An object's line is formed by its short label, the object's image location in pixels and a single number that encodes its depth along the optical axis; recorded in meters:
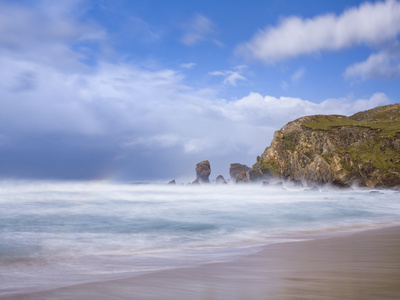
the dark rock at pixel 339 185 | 68.00
